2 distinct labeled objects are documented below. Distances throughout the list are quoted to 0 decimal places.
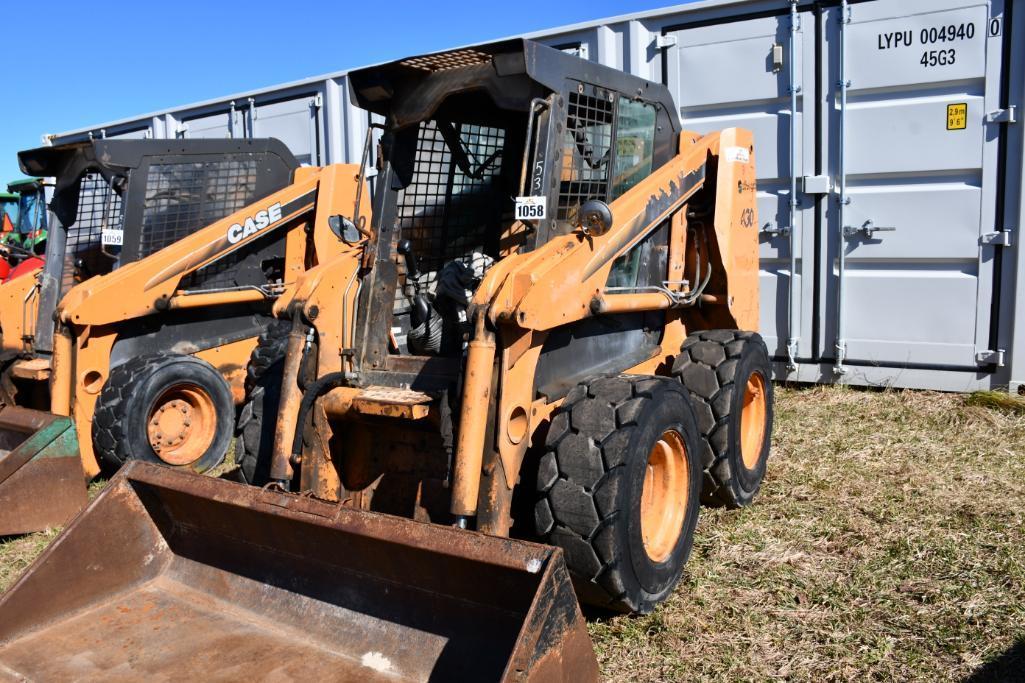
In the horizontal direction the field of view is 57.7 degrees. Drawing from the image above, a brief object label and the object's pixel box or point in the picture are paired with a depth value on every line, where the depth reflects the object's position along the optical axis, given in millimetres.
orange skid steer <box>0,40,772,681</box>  3031
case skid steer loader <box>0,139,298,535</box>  5946
